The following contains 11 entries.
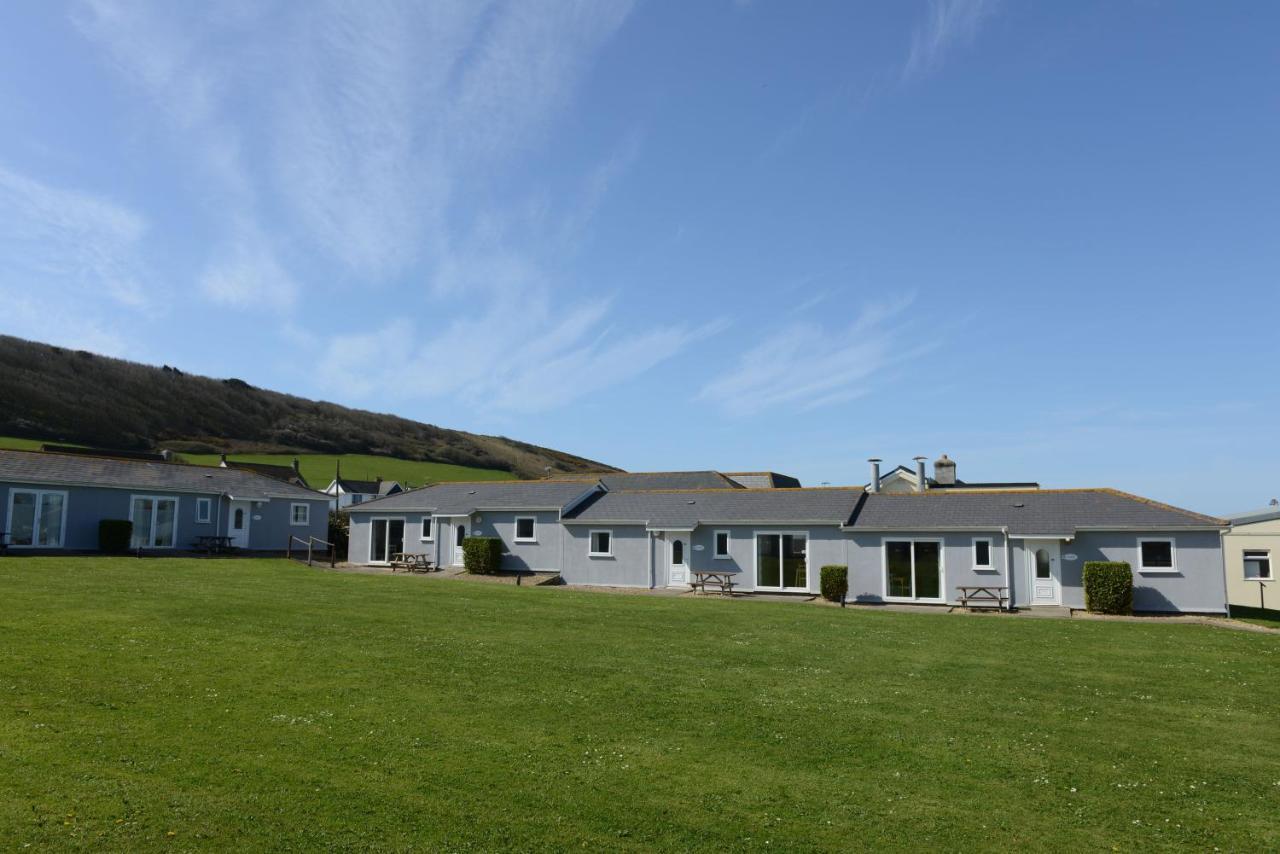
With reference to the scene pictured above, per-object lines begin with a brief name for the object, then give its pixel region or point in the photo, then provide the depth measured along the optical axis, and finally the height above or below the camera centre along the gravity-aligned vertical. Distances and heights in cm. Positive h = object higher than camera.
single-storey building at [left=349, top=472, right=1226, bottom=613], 2980 +7
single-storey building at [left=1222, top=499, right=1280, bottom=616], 3909 -78
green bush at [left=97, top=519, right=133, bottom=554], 3700 -9
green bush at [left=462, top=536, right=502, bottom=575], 3856 -79
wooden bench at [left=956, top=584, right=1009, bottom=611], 3026 -196
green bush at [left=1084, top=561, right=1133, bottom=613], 2872 -149
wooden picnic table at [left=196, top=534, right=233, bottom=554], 4050 -41
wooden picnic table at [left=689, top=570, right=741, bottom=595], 3419 -160
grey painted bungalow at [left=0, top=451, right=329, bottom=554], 3581 +140
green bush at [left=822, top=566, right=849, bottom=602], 3198 -155
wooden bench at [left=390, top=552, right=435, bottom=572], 3996 -120
